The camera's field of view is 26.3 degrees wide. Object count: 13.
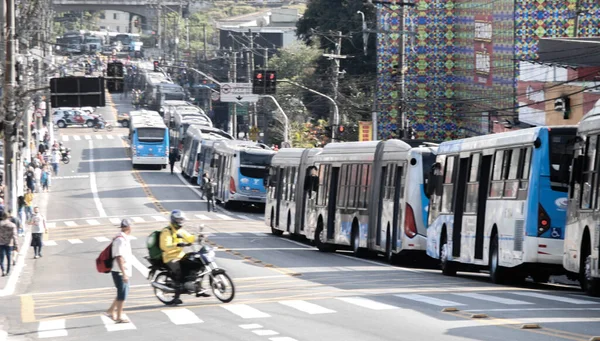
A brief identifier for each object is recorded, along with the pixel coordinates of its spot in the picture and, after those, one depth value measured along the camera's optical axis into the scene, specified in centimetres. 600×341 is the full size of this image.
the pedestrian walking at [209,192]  5709
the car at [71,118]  12862
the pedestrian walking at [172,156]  8169
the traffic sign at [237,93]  8150
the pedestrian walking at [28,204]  4968
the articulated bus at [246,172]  5788
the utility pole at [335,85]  5968
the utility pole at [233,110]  8578
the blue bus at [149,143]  8350
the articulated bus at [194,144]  7562
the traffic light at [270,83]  6134
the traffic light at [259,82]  6109
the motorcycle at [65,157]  9006
